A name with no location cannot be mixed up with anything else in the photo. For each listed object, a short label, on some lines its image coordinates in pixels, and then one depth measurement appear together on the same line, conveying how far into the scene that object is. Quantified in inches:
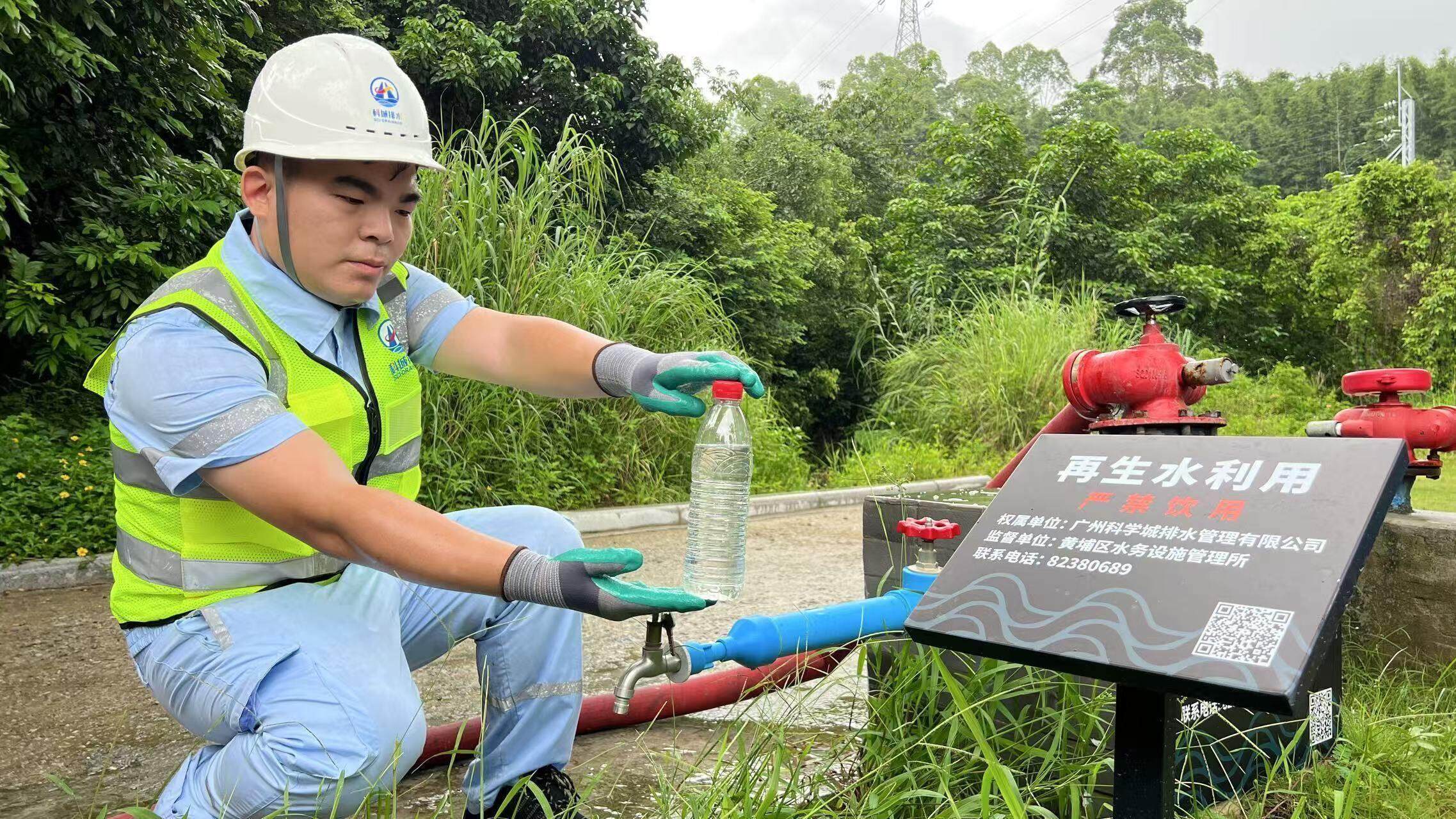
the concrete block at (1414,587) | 107.7
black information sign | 54.6
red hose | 107.9
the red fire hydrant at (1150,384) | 107.0
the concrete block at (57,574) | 181.5
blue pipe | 77.0
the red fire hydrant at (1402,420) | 112.1
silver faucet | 73.9
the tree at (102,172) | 224.8
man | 71.9
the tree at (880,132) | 941.8
